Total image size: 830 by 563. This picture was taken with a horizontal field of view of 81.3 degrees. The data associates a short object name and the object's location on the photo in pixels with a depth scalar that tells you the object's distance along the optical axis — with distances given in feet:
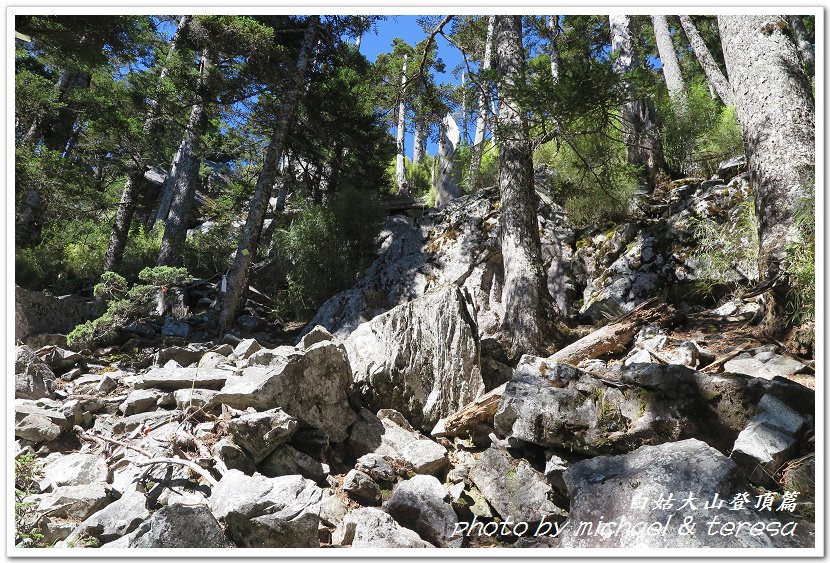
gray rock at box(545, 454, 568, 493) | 10.98
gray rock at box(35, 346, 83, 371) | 18.53
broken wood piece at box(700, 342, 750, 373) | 13.11
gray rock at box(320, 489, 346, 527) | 10.87
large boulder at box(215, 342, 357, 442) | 13.56
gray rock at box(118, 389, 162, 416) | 14.67
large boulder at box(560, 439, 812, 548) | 7.95
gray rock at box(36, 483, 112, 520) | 10.55
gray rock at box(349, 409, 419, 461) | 14.21
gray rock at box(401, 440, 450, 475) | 12.98
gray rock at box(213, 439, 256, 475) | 12.03
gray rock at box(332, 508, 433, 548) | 9.70
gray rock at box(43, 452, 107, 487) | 11.71
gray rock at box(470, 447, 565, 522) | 10.72
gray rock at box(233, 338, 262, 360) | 17.95
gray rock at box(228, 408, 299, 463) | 12.28
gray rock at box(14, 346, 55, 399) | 15.26
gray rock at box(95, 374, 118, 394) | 16.39
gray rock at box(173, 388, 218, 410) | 14.01
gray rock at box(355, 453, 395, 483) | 12.66
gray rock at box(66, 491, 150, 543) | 9.76
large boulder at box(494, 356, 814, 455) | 10.88
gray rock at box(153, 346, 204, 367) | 18.65
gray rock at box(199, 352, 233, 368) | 17.14
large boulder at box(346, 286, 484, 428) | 15.94
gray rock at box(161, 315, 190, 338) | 24.76
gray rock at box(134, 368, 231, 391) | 15.24
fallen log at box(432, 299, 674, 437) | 14.61
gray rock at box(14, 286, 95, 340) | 20.52
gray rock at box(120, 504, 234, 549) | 8.68
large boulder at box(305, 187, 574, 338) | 24.09
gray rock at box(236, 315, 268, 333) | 27.45
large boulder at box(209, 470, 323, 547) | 9.55
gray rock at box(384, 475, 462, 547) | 10.47
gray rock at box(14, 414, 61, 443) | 12.92
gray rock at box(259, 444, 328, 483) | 12.48
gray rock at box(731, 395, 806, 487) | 9.30
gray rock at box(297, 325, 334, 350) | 17.28
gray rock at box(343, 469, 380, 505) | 11.96
